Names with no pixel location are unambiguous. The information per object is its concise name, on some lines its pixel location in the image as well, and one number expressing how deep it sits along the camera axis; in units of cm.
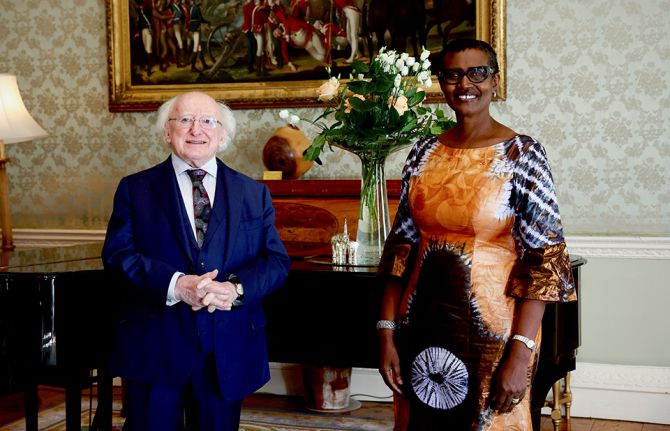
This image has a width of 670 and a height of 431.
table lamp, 480
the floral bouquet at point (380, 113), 322
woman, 197
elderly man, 251
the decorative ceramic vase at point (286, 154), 448
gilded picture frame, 436
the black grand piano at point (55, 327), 306
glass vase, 335
